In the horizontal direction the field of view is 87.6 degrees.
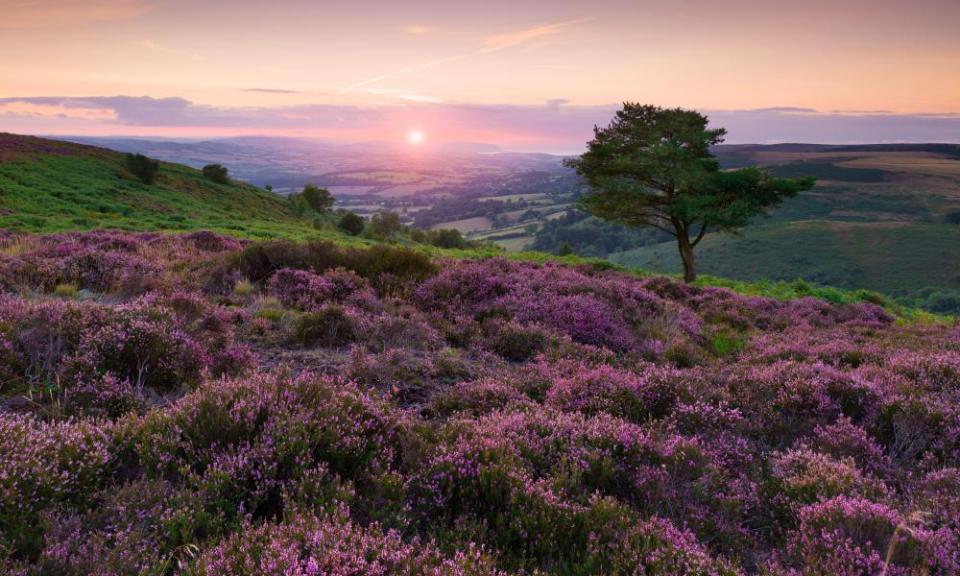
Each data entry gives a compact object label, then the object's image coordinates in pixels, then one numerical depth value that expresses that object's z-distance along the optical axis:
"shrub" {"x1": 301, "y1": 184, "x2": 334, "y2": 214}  83.88
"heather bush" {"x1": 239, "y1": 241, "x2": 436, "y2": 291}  12.66
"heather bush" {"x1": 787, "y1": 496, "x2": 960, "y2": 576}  3.08
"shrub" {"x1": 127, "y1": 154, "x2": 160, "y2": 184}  56.41
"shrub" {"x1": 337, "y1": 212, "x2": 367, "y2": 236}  67.56
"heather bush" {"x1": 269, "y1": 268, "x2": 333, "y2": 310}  10.24
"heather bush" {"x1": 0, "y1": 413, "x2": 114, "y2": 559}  2.99
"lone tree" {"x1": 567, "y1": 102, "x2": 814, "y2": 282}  26.67
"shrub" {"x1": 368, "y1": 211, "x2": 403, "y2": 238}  65.88
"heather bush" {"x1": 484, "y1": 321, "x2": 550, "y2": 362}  8.70
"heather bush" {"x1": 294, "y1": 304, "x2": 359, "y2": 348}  7.97
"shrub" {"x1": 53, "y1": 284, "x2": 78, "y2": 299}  9.17
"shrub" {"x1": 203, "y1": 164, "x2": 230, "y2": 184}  70.88
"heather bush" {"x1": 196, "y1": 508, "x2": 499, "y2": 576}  2.70
